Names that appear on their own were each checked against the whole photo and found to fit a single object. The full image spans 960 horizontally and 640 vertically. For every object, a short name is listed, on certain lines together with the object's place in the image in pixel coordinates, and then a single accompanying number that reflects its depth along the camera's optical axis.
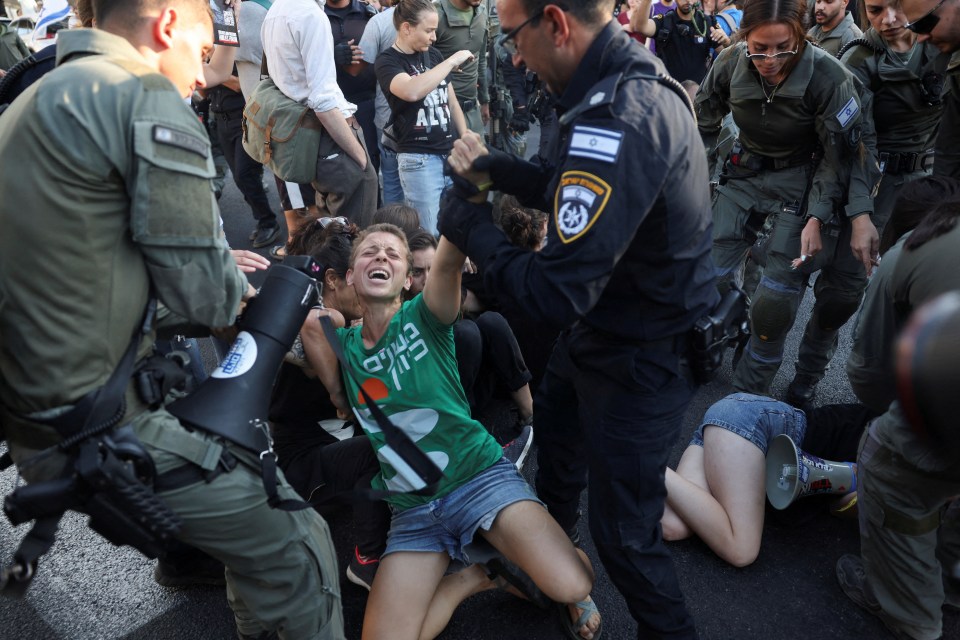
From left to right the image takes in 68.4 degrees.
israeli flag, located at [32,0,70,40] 4.40
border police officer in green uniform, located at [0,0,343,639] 1.37
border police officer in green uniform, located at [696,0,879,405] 3.07
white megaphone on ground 2.59
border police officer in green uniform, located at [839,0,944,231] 3.18
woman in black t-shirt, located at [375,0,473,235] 4.23
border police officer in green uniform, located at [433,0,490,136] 4.89
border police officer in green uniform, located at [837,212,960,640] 1.99
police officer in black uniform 1.56
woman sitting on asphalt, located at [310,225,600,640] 2.14
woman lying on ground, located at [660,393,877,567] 2.53
